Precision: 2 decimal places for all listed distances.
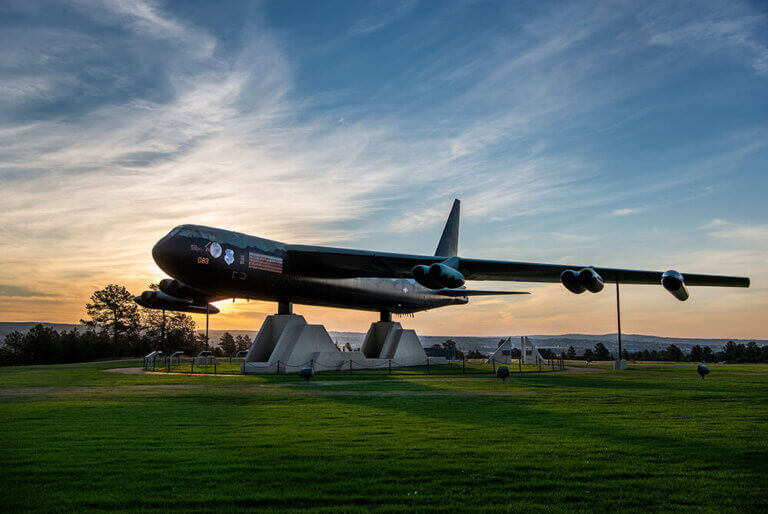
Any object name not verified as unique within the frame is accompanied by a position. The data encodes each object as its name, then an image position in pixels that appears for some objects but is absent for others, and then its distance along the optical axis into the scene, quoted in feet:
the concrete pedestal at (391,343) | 132.98
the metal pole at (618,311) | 125.72
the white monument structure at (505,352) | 158.20
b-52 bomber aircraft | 82.28
